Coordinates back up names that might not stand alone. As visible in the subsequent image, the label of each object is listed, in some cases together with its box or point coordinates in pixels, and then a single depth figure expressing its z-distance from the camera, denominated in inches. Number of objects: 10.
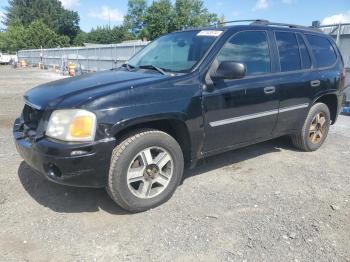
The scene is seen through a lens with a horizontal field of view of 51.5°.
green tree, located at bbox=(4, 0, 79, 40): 3425.2
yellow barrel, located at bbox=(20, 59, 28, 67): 1535.4
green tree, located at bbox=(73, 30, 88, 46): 3494.1
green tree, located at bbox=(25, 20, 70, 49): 2578.7
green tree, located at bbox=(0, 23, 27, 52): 2568.9
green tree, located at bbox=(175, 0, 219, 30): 2839.6
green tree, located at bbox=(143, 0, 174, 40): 2792.8
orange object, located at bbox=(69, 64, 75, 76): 899.0
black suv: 128.5
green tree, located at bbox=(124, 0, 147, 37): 3491.6
